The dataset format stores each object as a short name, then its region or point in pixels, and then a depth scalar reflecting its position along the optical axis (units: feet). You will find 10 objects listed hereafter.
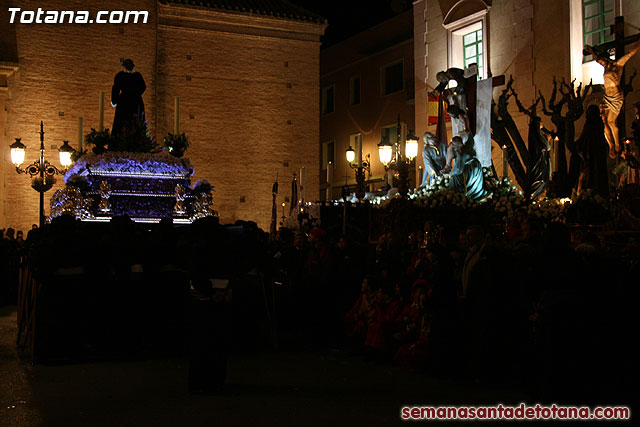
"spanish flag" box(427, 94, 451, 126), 79.20
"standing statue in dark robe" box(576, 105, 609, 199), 51.47
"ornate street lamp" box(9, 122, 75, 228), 61.38
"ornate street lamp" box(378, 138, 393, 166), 62.13
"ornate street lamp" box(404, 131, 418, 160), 66.74
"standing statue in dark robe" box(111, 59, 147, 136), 53.88
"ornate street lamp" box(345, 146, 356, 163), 67.15
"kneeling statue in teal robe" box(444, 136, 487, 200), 57.47
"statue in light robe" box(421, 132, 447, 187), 60.08
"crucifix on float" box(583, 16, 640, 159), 57.72
